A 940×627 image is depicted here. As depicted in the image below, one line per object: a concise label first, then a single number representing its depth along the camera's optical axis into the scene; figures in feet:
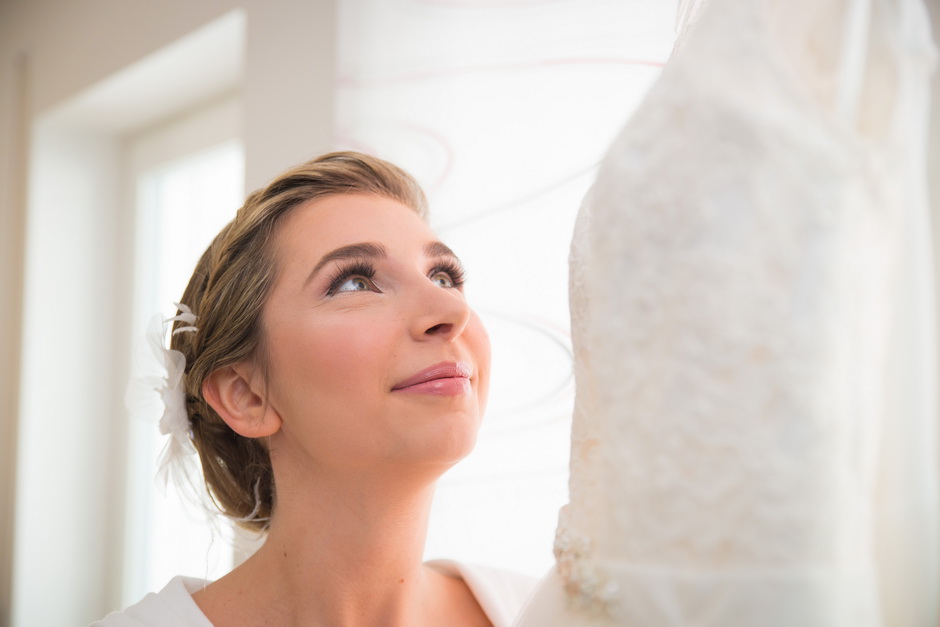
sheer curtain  4.92
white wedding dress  1.63
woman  3.36
